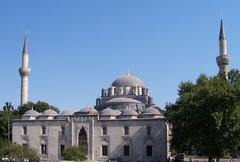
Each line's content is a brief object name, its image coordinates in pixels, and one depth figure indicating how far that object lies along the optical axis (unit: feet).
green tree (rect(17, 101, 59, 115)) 200.75
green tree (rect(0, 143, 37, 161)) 125.49
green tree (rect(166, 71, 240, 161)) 116.67
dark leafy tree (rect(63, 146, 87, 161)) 138.10
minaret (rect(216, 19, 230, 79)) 180.70
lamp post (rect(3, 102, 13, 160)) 132.65
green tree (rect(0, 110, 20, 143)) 183.01
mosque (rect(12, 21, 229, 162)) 152.56
